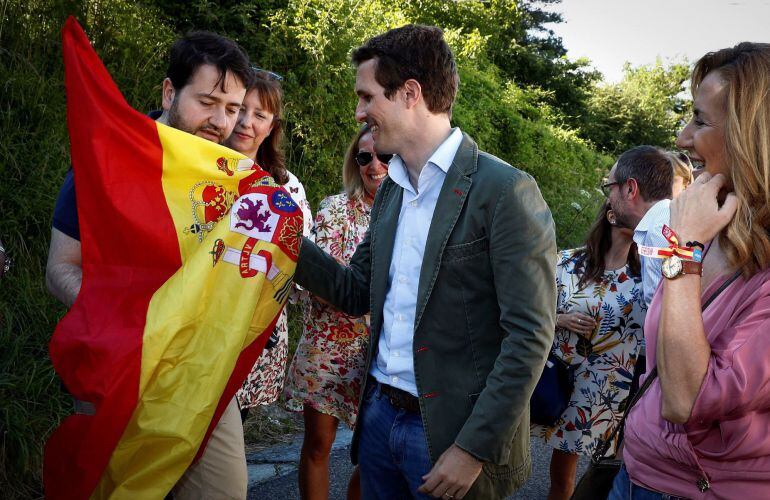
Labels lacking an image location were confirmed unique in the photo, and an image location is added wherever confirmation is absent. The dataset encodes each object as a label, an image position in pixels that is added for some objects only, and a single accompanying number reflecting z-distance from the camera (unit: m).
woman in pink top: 2.06
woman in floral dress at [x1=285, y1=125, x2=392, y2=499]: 4.14
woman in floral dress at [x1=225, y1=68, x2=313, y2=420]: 4.05
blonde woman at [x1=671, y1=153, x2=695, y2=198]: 4.56
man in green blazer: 2.44
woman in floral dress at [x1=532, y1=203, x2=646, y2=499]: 4.30
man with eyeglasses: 4.48
